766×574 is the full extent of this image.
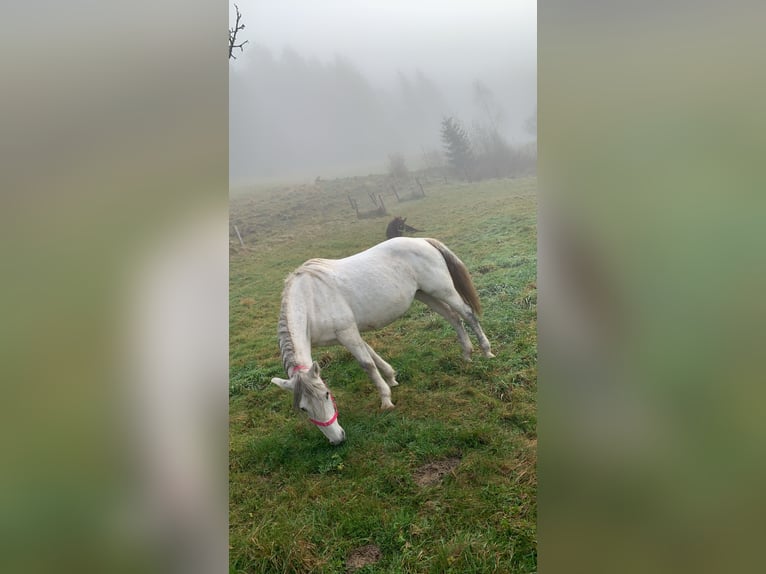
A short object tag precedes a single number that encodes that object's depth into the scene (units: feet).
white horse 8.49
